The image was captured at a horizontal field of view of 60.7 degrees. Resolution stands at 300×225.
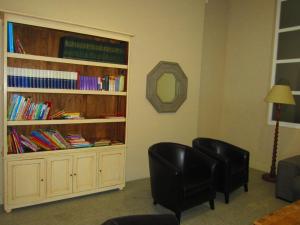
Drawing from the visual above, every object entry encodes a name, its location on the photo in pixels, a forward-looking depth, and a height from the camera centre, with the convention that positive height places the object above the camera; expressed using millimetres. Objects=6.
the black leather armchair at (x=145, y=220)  1460 -750
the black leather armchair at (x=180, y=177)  2727 -954
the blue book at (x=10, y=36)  2643 +528
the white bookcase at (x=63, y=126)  2744 -472
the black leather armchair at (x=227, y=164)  3301 -905
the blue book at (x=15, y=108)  2760 -228
